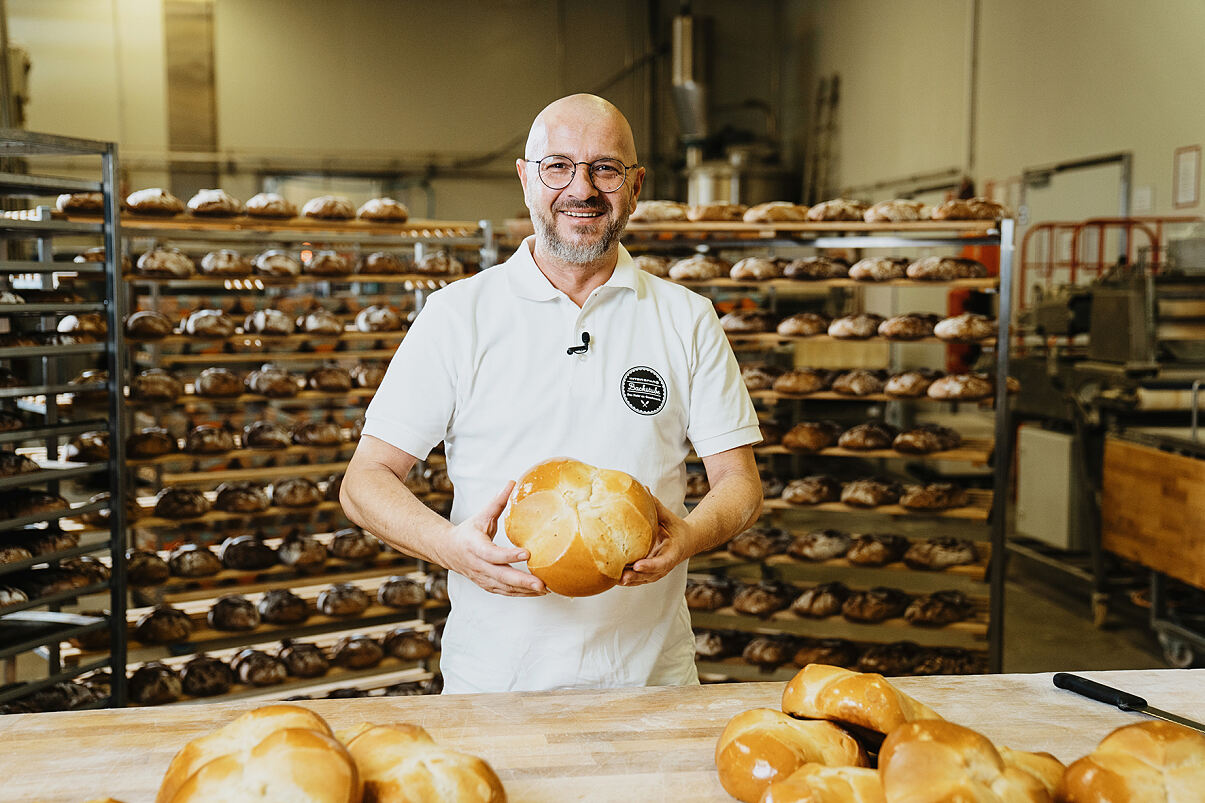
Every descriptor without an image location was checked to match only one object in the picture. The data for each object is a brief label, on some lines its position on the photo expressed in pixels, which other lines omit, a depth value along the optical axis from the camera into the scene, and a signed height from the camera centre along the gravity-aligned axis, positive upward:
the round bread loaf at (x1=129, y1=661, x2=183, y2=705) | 3.41 -1.27
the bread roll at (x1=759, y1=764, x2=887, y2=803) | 0.91 -0.43
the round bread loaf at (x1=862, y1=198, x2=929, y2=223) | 3.86 +0.41
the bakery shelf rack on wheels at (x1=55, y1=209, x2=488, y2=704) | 3.61 -0.71
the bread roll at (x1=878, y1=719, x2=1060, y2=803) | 0.86 -0.40
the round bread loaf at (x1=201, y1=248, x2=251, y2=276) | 3.80 +0.21
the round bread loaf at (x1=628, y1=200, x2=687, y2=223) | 3.98 +0.42
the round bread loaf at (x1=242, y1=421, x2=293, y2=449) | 3.90 -0.46
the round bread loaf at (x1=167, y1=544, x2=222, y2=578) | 3.67 -0.90
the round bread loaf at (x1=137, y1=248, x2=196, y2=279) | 3.66 +0.20
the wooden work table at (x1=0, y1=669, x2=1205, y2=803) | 1.20 -0.55
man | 1.77 -0.15
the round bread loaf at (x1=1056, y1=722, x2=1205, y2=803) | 0.95 -0.44
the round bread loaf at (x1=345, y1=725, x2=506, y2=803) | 0.90 -0.42
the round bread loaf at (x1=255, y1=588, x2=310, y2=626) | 3.75 -1.09
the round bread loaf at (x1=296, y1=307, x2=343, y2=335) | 3.92 -0.02
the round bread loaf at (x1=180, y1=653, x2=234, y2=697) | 3.54 -1.28
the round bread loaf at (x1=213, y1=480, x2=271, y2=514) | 3.79 -0.69
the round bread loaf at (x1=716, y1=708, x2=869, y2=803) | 1.05 -0.46
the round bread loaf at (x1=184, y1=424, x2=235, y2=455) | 3.71 -0.46
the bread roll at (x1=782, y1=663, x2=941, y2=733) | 1.07 -0.42
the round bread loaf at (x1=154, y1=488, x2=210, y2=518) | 3.63 -0.68
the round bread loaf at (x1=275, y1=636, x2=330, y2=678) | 3.71 -1.28
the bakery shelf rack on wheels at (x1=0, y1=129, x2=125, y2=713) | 2.89 -0.43
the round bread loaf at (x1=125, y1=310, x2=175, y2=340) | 3.56 -0.03
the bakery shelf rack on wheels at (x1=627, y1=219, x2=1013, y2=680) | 3.78 -0.97
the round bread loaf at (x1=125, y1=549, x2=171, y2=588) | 3.57 -0.90
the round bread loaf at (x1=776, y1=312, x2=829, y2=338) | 4.10 -0.03
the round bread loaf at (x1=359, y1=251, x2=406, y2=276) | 4.04 +0.22
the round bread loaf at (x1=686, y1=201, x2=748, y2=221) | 4.01 +0.43
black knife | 1.36 -0.53
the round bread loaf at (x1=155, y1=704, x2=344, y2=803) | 0.82 -0.38
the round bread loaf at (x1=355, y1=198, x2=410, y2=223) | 3.94 +0.42
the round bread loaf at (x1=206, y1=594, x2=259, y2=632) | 3.68 -1.10
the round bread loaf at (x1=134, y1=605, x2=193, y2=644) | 3.54 -1.10
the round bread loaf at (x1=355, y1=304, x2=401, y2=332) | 4.08 -0.01
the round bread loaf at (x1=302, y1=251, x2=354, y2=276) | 3.96 +0.21
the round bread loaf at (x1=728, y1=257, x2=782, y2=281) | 4.13 +0.20
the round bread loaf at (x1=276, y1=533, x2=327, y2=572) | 3.86 -0.91
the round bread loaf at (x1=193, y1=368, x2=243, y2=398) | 3.74 -0.25
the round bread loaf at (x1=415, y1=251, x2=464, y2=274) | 4.09 +0.22
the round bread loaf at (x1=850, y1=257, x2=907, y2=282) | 4.01 +0.20
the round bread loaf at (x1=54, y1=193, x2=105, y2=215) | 3.36 +0.39
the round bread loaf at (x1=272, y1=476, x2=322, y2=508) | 3.89 -0.69
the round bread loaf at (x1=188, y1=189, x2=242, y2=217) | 3.60 +0.41
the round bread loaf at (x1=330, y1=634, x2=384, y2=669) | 3.80 -1.28
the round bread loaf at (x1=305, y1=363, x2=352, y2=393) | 4.01 -0.25
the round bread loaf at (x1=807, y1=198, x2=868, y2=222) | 3.90 +0.42
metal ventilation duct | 10.69 +2.66
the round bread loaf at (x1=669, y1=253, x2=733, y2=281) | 4.17 +0.21
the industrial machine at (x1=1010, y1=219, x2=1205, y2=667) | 4.32 -0.58
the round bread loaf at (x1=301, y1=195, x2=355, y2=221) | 3.85 +0.42
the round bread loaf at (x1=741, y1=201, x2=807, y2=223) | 3.93 +0.41
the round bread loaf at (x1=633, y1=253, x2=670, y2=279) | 4.20 +0.23
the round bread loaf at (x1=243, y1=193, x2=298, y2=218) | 3.73 +0.42
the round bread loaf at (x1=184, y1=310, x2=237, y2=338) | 3.71 -0.03
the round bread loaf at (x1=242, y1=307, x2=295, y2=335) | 3.87 -0.02
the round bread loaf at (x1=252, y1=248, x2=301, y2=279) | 3.88 +0.20
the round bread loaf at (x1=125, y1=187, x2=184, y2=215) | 3.48 +0.40
